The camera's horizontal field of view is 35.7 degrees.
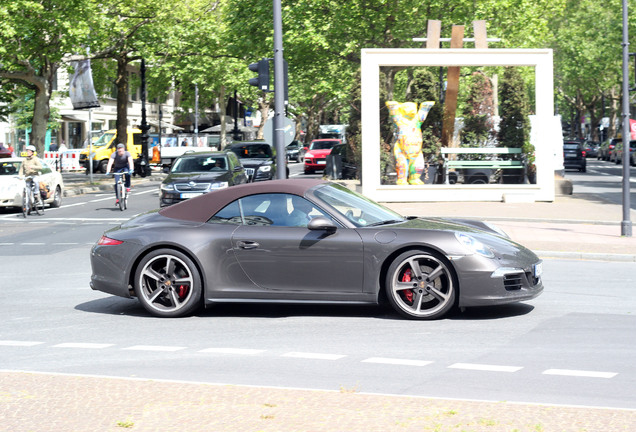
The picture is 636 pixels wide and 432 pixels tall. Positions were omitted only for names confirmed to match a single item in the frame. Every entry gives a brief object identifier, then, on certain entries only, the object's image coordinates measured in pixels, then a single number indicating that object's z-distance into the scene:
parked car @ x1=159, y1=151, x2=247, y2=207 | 23.44
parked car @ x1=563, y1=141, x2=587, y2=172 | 50.94
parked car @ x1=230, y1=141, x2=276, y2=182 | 31.70
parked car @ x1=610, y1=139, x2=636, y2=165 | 64.62
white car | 25.72
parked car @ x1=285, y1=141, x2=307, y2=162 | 72.82
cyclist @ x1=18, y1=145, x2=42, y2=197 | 24.72
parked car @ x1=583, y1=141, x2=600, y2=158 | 81.31
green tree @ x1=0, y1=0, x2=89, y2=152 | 34.22
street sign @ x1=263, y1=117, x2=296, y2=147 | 19.72
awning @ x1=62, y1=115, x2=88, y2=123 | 64.00
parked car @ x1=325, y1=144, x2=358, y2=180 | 39.16
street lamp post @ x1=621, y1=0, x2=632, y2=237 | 17.36
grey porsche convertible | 8.91
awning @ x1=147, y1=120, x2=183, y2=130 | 77.44
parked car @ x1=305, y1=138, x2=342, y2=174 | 48.12
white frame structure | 25.72
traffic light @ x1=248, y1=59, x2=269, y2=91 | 19.66
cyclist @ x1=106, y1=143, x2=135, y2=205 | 25.55
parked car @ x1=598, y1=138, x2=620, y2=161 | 71.88
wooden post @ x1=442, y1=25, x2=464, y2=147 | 26.45
